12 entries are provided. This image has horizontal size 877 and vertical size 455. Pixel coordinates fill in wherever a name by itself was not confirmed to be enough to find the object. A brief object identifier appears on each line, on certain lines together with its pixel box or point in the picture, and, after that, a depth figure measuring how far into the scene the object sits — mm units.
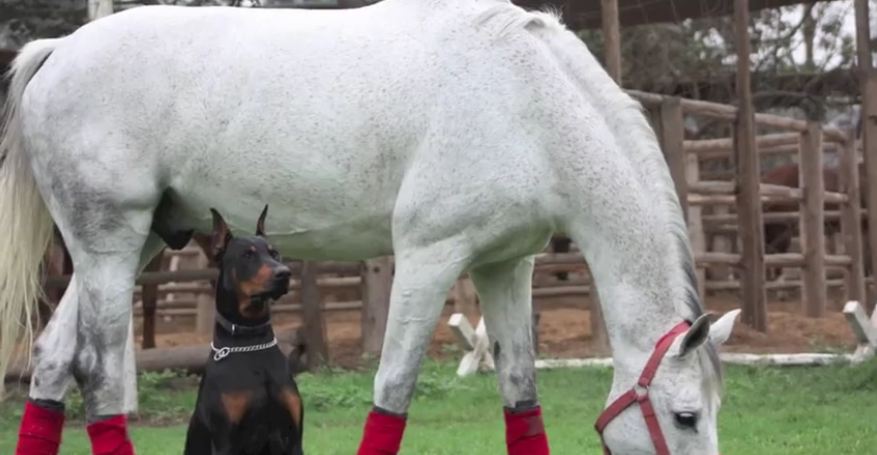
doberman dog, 7967
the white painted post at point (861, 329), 17036
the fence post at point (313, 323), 19627
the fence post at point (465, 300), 24081
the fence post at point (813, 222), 24421
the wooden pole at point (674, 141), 19022
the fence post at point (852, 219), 25414
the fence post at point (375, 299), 20372
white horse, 8471
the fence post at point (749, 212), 20806
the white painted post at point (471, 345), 17672
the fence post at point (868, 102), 18106
